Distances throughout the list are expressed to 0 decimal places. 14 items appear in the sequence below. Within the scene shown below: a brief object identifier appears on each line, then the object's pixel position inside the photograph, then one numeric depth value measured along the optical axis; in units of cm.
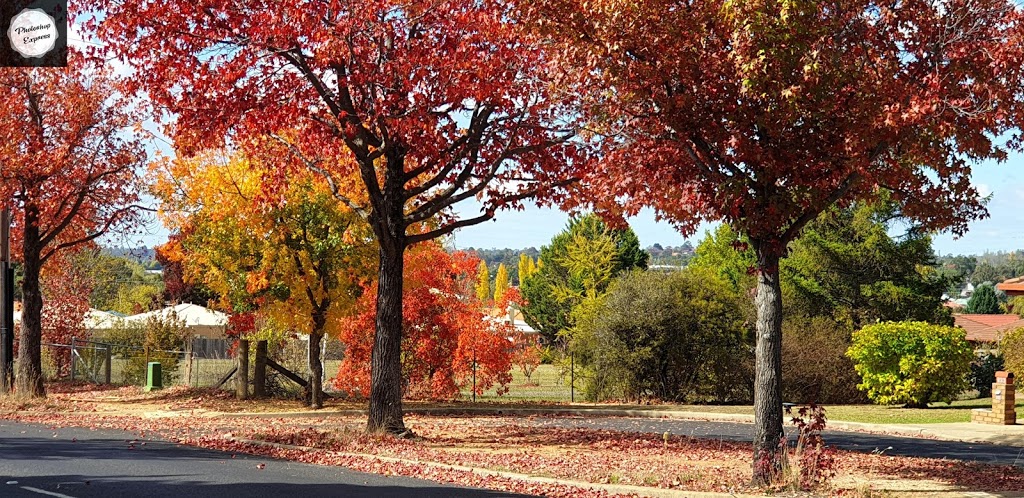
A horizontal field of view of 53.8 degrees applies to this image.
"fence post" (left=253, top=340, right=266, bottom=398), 2491
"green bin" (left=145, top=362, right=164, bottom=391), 2841
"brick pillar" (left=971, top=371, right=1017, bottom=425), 2011
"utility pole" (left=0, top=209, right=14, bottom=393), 2255
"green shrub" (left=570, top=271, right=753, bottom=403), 2791
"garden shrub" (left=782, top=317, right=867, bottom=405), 2944
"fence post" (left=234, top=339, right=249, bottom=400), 2462
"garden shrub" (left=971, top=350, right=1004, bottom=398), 3294
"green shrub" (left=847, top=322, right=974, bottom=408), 2556
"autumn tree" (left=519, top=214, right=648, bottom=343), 5828
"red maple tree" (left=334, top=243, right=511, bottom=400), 2464
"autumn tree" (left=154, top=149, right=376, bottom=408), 2241
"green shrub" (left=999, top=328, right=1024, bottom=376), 2661
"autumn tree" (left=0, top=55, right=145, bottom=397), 2280
